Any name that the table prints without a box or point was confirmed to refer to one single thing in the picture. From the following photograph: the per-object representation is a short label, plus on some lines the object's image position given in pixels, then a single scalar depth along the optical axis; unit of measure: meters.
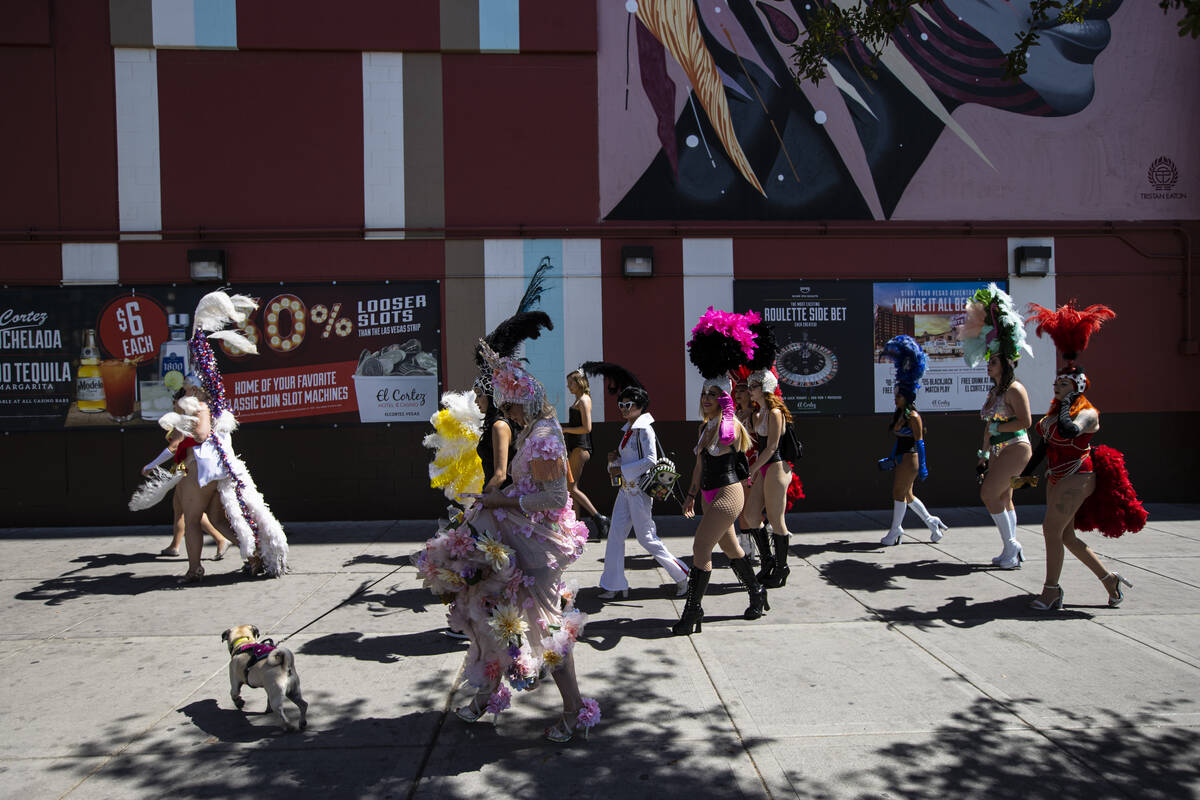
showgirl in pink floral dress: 3.80
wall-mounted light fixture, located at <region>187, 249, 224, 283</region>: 9.20
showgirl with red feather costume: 5.72
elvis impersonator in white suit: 6.19
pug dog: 3.99
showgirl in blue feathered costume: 8.06
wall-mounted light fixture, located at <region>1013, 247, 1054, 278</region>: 9.92
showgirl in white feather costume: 6.86
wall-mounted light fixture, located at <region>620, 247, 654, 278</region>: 9.54
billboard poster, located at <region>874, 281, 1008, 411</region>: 9.91
